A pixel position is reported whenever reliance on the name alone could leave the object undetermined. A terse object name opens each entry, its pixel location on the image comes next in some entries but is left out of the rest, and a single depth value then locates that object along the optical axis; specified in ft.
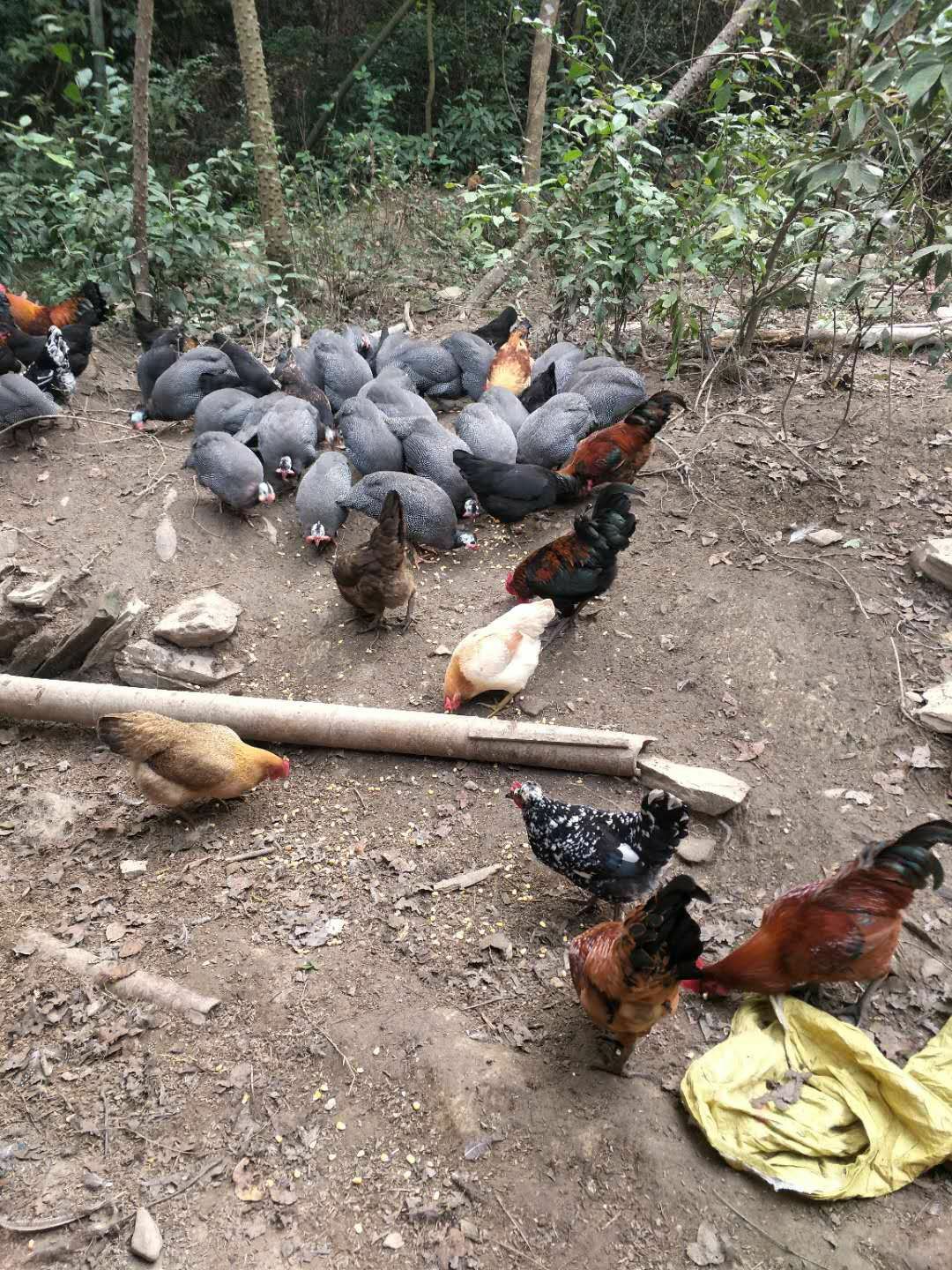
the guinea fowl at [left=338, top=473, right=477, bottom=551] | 18.22
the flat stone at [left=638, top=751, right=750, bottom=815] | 12.01
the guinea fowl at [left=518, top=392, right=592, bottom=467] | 20.27
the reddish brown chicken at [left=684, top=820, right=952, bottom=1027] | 8.75
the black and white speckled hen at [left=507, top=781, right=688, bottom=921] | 9.75
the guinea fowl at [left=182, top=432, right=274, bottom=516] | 18.93
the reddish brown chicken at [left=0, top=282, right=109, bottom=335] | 23.71
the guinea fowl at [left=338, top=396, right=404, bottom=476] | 19.74
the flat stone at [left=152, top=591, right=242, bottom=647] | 16.06
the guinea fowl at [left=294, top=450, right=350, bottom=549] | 18.85
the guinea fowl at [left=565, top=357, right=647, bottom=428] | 20.89
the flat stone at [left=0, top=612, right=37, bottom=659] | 16.25
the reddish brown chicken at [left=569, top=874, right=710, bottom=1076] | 8.20
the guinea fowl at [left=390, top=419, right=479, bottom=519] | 19.38
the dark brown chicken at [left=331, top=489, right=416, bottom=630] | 15.43
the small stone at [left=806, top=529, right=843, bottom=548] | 16.47
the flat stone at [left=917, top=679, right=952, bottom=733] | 12.82
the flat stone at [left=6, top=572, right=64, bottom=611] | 16.26
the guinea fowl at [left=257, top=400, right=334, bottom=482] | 20.01
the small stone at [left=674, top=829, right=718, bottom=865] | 11.75
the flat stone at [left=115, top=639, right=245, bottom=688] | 15.72
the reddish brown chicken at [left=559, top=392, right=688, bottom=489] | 17.75
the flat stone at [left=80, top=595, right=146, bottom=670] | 16.35
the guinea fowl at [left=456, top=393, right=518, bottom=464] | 20.02
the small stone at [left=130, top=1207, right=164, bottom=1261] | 7.61
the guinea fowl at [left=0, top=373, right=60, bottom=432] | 20.83
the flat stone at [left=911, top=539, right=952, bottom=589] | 15.01
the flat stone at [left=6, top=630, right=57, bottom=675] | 16.12
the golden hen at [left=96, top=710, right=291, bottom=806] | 12.32
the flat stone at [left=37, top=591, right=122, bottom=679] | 16.17
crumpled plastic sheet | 8.05
